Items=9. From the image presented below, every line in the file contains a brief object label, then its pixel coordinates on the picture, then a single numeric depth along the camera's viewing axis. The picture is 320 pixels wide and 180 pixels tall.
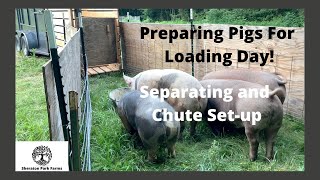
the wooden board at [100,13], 6.46
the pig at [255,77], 3.78
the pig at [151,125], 3.18
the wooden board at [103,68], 6.14
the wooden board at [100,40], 6.32
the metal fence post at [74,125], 2.18
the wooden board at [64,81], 2.37
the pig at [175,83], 3.68
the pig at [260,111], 3.29
